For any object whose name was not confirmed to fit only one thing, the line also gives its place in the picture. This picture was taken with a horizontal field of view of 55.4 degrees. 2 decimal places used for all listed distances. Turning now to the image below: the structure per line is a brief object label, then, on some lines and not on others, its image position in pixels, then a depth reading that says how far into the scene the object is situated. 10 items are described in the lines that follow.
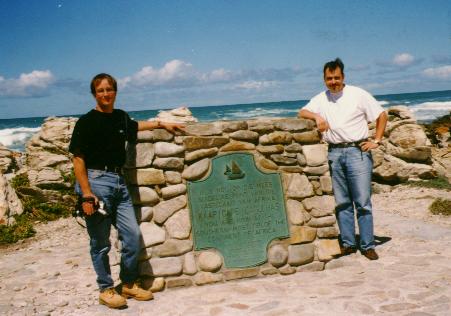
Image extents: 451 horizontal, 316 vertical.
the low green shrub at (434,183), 7.65
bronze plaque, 4.16
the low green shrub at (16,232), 6.31
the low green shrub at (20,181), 7.79
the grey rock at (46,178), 7.68
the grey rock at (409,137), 8.19
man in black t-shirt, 3.42
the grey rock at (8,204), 6.81
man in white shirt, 4.34
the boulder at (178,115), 10.82
